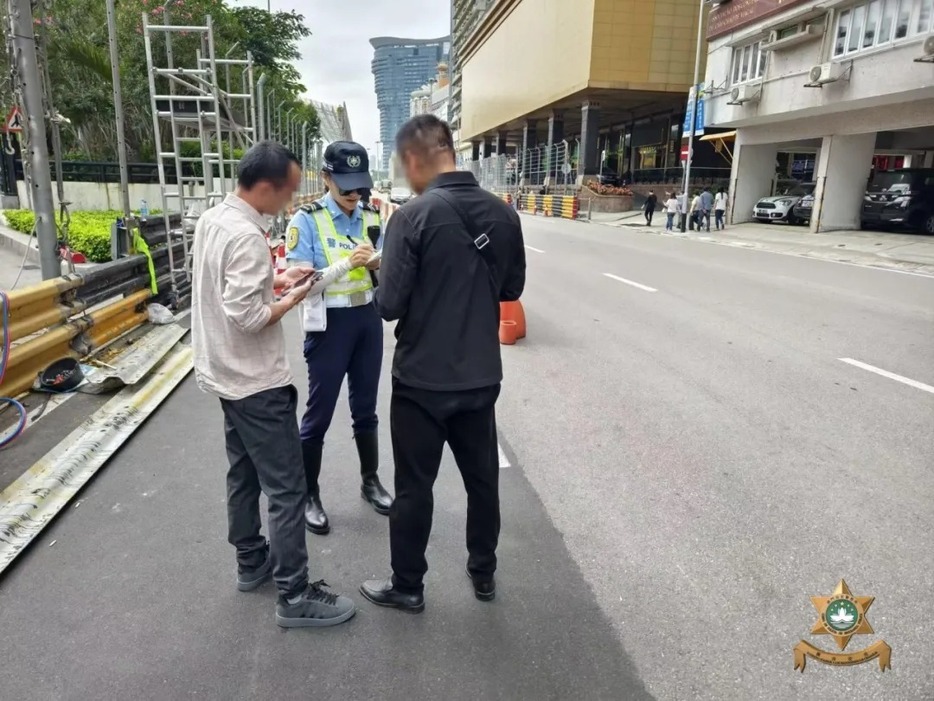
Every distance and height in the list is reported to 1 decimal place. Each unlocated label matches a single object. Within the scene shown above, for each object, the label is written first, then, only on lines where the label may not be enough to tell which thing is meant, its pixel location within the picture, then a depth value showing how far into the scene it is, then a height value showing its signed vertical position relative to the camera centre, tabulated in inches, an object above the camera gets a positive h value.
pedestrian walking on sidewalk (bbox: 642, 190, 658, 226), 1165.1 -45.1
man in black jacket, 99.2 -21.0
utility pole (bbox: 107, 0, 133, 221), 314.0 +30.3
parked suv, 868.6 -18.6
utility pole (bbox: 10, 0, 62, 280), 218.1 +12.7
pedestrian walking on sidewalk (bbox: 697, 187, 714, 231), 1048.8 -35.4
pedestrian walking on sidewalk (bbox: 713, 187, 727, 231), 1062.1 -35.5
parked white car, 1082.1 -36.0
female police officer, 130.8 -24.2
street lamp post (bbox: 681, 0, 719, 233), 1067.3 +87.1
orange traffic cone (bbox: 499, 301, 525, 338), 301.7 -58.7
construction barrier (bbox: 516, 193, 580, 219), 1487.5 -64.5
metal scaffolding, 351.3 +29.7
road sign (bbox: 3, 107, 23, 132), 277.7 +18.2
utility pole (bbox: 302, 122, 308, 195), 1176.7 -4.5
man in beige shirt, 100.5 -27.2
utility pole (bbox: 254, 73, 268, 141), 566.4 +43.2
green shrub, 435.2 -43.3
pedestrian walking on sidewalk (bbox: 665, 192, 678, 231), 1070.4 -43.4
